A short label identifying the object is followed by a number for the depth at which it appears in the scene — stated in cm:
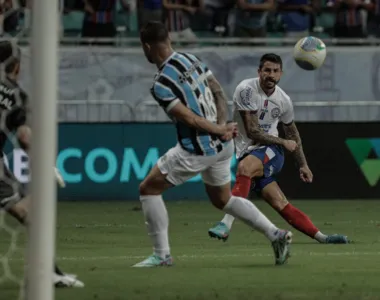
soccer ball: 2798
